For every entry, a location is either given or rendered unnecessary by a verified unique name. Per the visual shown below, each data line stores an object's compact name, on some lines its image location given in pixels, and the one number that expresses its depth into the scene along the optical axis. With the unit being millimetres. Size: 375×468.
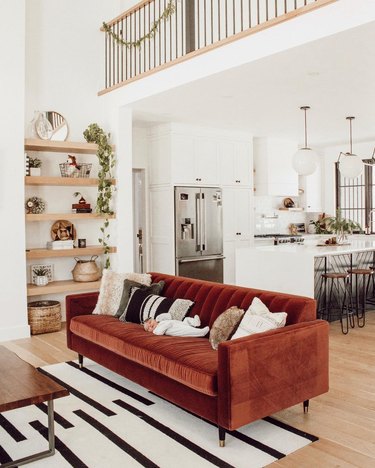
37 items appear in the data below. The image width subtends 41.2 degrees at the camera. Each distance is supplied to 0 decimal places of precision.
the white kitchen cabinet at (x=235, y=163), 8039
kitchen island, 5785
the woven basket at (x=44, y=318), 5793
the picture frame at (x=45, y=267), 6172
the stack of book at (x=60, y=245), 6133
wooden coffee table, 2660
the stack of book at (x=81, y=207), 6344
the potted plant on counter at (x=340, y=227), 6938
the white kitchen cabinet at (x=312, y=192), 10188
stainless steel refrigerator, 7402
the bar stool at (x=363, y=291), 6082
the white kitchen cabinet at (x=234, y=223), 8109
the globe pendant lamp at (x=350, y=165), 6766
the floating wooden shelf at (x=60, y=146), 5820
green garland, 5406
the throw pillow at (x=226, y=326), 3367
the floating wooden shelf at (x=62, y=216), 5821
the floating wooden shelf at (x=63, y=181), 5805
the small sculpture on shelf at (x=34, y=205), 6004
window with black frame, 9953
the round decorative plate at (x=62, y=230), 6352
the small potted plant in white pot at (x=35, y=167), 5922
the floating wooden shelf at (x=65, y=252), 5875
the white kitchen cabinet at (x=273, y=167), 9000
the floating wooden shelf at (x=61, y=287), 5872
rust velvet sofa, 2826
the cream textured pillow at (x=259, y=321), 3209
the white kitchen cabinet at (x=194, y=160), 7371
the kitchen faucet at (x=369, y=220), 9836
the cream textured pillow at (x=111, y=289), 4582
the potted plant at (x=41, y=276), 6020
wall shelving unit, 5840
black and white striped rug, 2787
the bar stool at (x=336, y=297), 5910
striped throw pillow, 4090
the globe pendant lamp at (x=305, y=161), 6082
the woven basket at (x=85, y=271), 6281
